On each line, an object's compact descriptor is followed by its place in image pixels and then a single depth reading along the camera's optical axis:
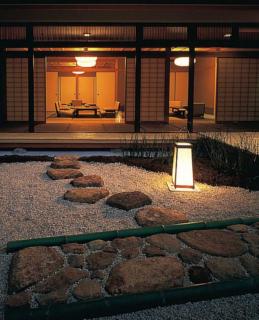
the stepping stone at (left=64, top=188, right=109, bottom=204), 4.16
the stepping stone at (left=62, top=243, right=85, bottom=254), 2.94
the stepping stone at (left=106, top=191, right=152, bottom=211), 3.94
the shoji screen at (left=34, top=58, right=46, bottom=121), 11.49
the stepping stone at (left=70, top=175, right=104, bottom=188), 4.74
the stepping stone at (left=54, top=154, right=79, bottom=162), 6.13
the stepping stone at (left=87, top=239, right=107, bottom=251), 3.01
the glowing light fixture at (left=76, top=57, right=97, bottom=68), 13.03
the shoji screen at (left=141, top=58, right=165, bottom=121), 11.67
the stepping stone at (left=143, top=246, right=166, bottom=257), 2.87
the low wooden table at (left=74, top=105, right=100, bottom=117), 14.91
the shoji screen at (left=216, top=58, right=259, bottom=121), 12.13
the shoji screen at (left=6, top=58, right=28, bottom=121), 11.45
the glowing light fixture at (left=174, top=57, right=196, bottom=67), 11.95
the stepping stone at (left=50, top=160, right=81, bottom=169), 5.70
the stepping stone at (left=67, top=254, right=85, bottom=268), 2.74
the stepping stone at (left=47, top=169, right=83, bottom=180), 5.13
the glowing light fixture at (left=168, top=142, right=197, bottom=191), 4.60
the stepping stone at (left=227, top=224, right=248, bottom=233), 3.33
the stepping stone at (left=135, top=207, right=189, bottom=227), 3.50
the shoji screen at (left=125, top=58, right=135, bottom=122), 11.68
